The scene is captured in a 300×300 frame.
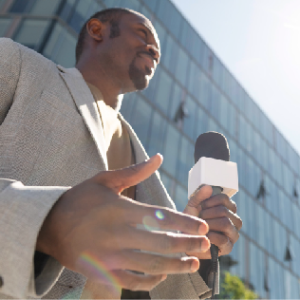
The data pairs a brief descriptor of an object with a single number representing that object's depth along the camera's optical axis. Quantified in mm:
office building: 10516
